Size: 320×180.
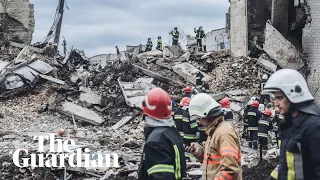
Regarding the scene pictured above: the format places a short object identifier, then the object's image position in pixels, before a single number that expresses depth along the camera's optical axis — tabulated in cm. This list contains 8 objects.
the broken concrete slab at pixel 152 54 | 2073
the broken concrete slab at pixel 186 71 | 1773
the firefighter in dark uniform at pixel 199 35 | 2267
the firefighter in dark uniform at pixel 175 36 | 2280
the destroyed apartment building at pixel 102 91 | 1037
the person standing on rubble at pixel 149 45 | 2422
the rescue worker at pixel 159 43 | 2555
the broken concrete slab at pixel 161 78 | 1745
